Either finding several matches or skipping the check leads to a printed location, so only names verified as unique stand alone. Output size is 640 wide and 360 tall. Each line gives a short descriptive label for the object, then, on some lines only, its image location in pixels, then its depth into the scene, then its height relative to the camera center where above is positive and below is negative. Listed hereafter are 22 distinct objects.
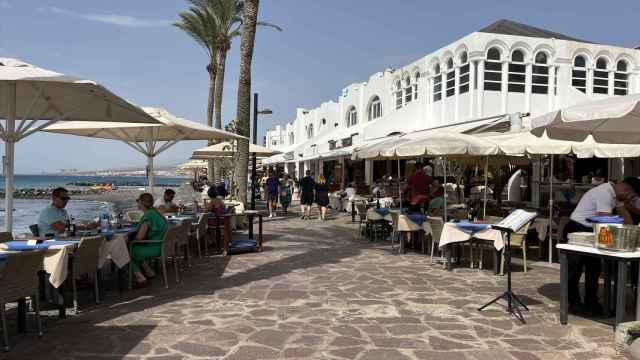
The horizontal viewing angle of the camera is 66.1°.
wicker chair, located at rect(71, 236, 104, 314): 5.34 -0.91
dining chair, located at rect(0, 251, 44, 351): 4.16 -0.90
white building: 19.34 +4.50
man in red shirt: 10.48 -0.09
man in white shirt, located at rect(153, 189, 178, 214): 9.40 -0.50
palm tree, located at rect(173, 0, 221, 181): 25.88 +8.09
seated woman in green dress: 6.68 -0.77
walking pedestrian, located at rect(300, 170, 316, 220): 16.39 -0.36
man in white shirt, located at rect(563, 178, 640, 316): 5.46 -0.47
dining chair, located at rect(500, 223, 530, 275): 7.84 -0.92
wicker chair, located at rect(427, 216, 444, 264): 8.46 -0.76
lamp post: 19.69 +2.83
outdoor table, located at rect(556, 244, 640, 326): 4.62 -0.82
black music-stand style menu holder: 5.20 -0.47
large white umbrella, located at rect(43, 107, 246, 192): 9.45 +0.99
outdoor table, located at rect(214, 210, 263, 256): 9.52 -1.17
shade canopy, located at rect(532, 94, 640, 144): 4.98 +0.76
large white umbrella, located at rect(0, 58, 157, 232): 5.14 +0.97
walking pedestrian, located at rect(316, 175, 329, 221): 16.50 -0.56
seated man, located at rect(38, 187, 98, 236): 6.22 -0.53
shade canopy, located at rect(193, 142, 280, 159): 15.67 +1.01
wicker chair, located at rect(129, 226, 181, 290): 6.65 -0.92
